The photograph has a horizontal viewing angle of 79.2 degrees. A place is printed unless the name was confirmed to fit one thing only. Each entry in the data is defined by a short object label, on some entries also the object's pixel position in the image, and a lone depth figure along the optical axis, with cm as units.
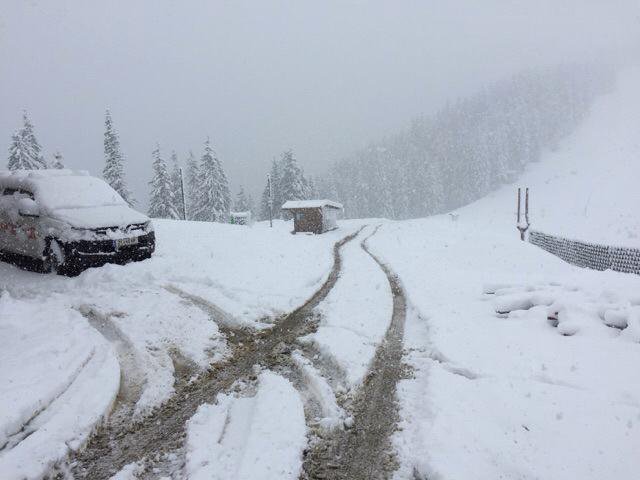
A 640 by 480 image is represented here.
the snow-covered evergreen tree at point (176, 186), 4684
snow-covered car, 938
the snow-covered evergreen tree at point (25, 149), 4012
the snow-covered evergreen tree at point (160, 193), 4428
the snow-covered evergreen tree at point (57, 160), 4186
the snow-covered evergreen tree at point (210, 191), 4850
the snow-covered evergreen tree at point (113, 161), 4176
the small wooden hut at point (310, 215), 3516
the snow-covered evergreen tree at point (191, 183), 5216
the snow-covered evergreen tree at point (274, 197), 5856
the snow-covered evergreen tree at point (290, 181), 5553
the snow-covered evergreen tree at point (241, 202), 6444
